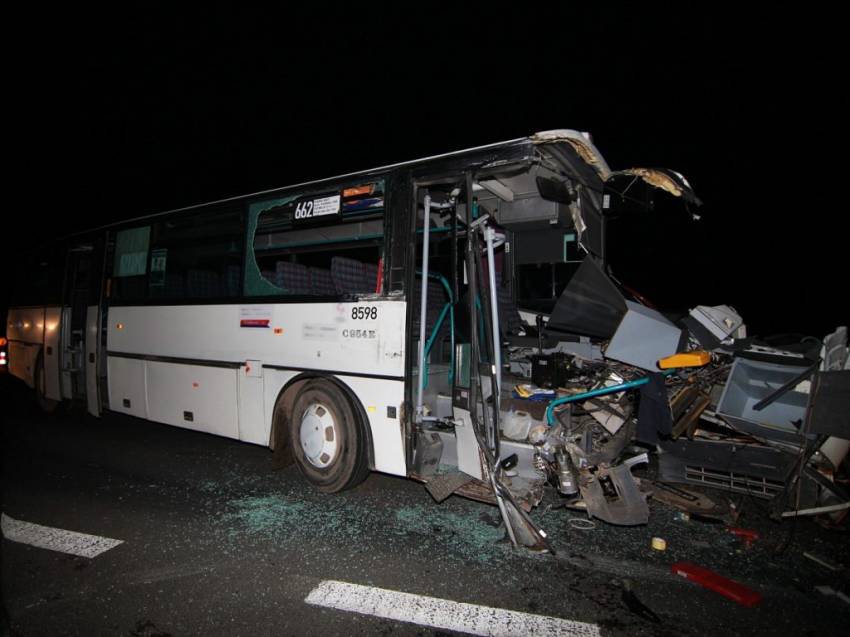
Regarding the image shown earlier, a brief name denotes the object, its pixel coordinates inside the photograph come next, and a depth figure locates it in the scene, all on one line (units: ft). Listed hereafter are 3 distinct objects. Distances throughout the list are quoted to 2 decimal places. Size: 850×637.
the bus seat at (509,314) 19.33
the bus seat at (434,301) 17.15
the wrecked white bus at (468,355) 12.32
